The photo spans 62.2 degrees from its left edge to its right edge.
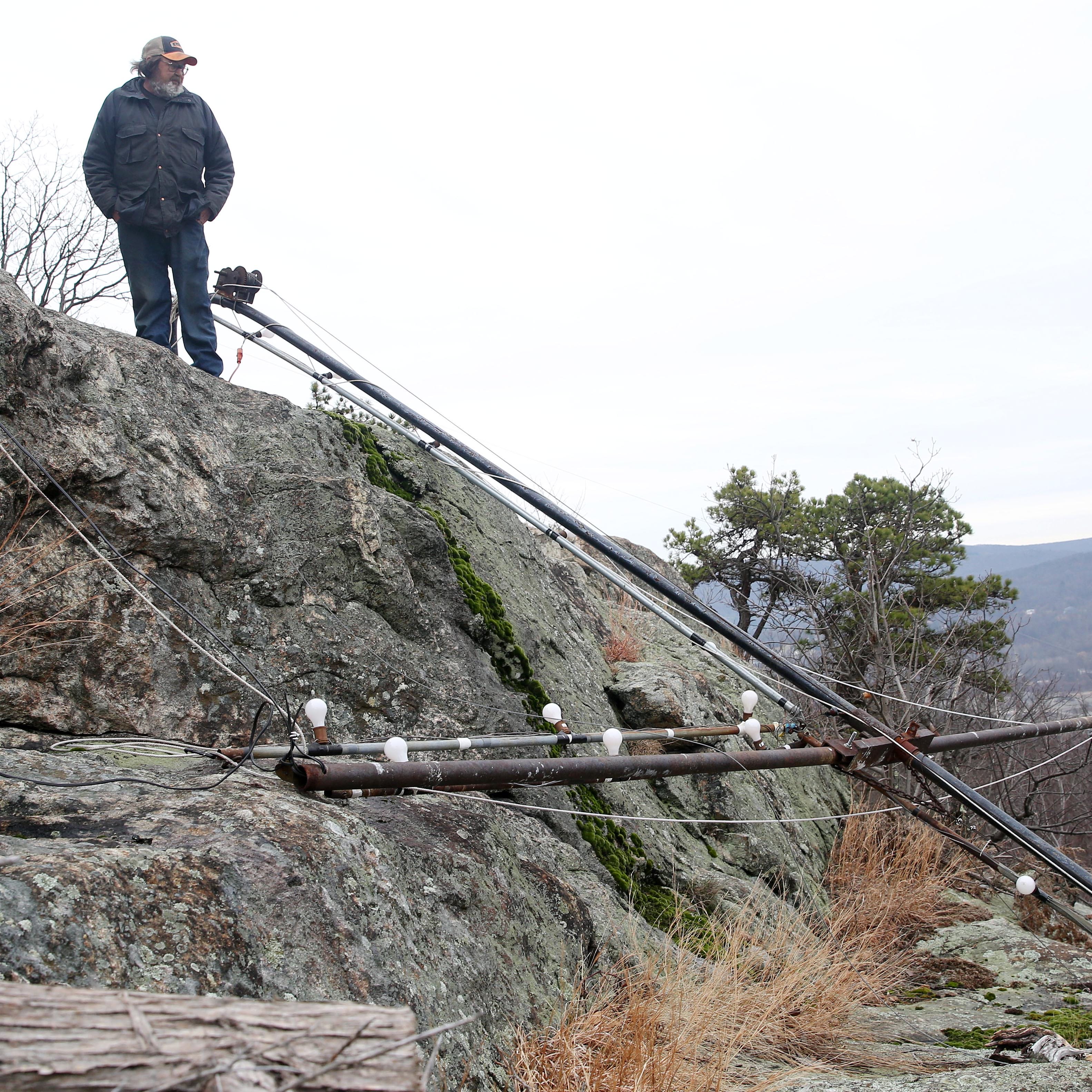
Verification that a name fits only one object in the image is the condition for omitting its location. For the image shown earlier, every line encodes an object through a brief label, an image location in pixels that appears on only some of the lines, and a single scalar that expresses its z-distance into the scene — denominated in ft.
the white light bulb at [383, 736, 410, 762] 10.19
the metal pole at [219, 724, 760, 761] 10.34
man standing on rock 17.33
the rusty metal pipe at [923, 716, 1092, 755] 18.13
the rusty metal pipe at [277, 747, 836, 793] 9.70
